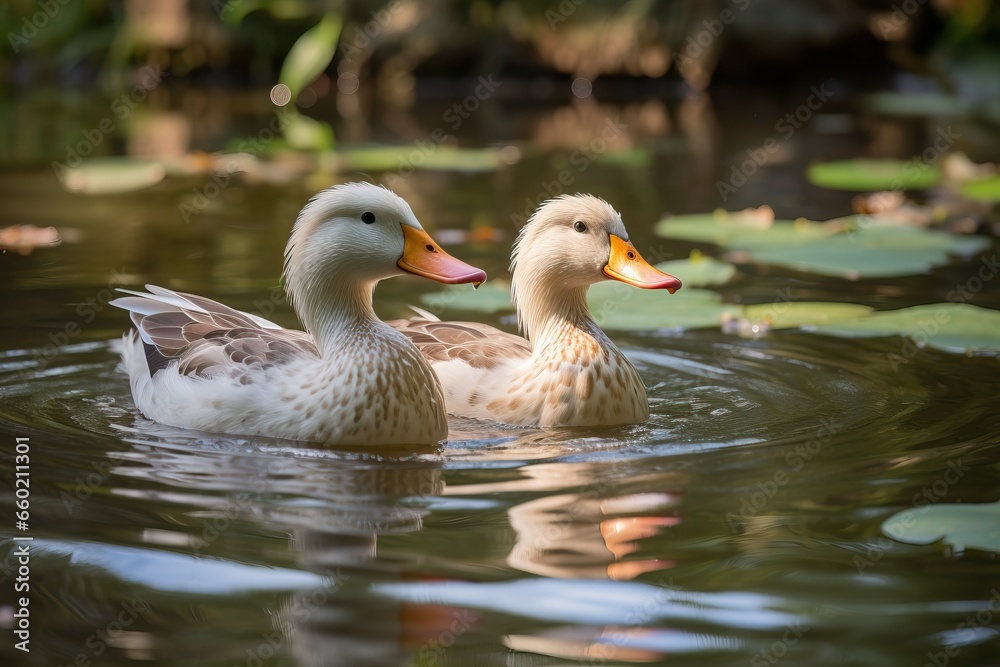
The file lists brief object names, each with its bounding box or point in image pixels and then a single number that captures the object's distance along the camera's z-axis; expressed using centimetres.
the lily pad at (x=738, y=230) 1719
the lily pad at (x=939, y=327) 1278
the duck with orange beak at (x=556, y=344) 1104
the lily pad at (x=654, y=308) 1379
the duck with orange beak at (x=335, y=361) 1022
